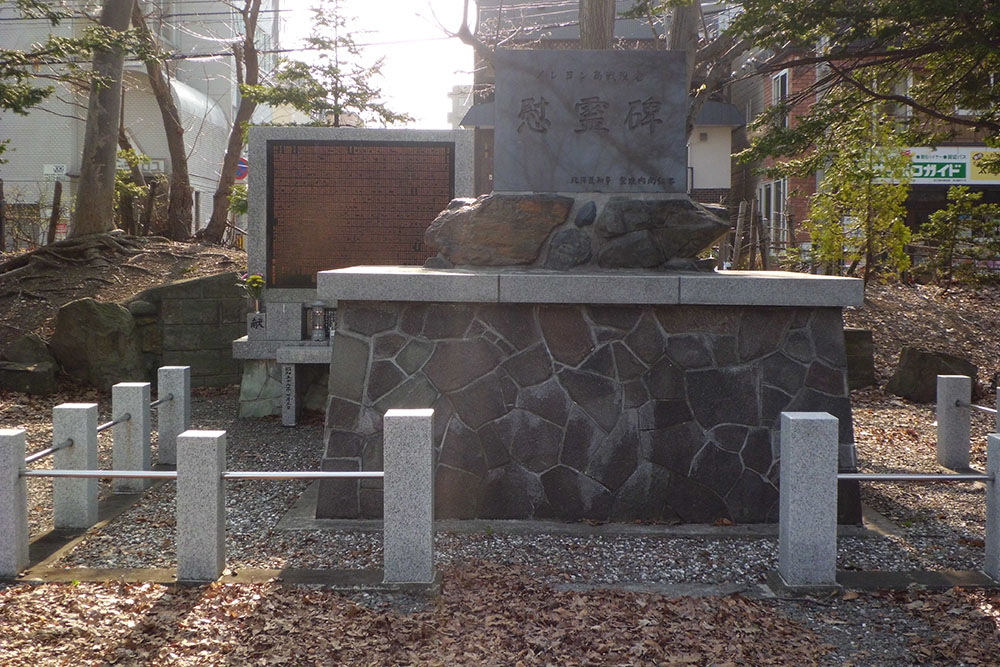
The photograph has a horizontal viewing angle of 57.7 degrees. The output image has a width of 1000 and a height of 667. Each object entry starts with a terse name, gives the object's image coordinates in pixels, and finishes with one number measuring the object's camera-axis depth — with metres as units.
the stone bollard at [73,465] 5.97
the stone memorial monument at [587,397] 5.96
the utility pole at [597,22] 13.43
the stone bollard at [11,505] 4.86
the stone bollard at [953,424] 7.91
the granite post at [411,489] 4.71
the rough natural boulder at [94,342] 11.44
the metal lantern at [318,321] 9.74
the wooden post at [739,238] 16.56
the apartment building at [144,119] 24.41
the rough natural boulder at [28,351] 11.34
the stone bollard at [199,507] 4.77
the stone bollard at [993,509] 4.82
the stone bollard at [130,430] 6.81
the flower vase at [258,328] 10.04
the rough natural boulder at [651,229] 6.47
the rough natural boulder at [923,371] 11.05
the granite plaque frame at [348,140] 9.87
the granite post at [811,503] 4.76
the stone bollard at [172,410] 7.57
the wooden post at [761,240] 16.80
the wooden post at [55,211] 17.02
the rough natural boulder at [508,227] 6.54
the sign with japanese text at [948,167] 22.58
